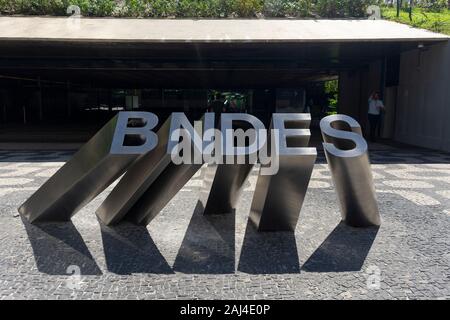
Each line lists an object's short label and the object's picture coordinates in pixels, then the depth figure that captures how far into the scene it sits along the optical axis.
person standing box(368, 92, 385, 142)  13.94
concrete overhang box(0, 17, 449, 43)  11.24
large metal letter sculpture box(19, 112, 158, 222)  4.22
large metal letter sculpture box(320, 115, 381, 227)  4.45
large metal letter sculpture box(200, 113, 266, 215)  4.22
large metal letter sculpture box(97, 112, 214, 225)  4.21
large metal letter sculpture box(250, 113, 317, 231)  4.03
